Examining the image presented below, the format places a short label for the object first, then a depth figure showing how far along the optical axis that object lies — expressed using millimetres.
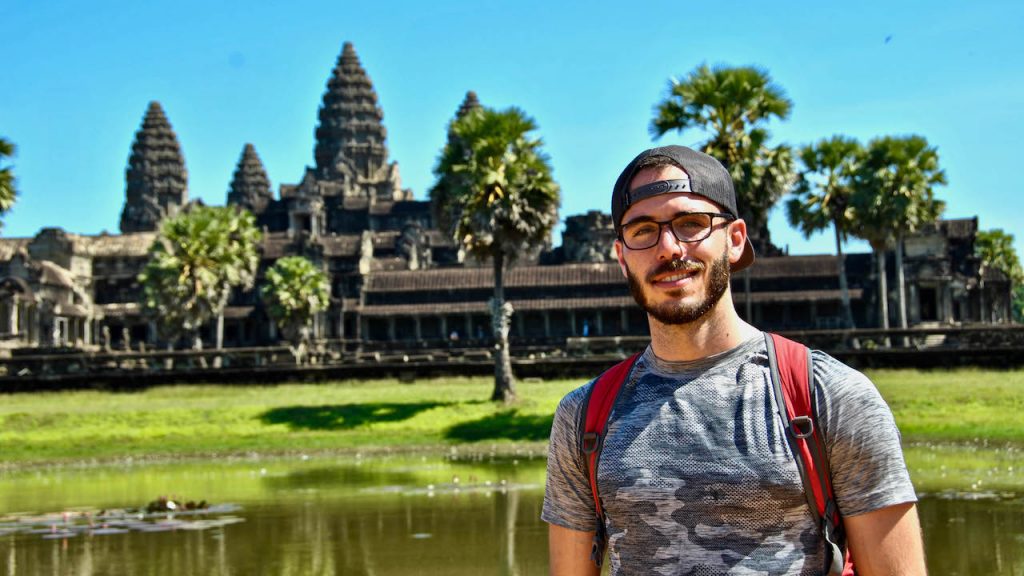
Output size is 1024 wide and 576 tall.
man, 3691
